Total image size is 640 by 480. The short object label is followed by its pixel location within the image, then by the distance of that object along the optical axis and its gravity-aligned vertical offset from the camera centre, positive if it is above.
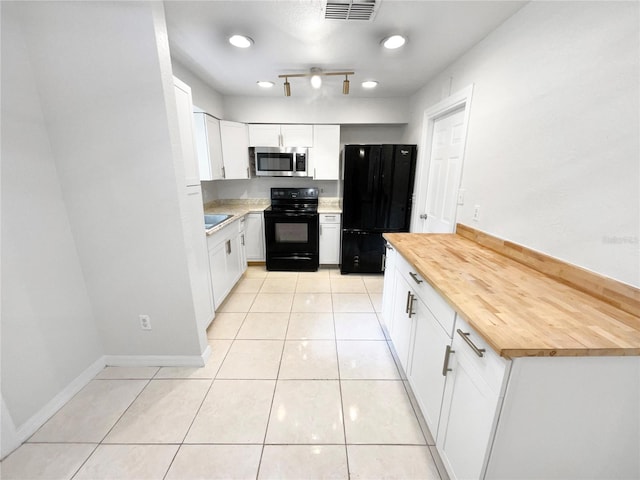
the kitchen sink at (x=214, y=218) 2.99 -0.50
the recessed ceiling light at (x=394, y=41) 1.87 +1.01
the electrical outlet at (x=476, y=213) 1.92 -0.27
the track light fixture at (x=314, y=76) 2.47 +0.98
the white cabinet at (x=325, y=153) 3.52 +0.32
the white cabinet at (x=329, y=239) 3.56 -0.89
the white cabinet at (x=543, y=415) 0.79 -0.77
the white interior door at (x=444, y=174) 2.29 +0.03
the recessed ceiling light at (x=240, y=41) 1.90 +1.02
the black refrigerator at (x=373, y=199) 3.13 -0.28
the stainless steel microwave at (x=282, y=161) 3.51 +0.20
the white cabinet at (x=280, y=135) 3.49 +0.56
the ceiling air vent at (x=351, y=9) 1.47 +1.00
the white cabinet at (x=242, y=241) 3.27 -0.86
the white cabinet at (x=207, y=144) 2.93 +0.37
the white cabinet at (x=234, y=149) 3.34 +0.36
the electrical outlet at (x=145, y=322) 1.80 -1.04
